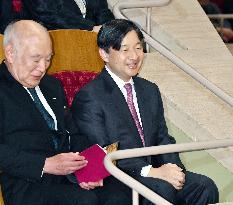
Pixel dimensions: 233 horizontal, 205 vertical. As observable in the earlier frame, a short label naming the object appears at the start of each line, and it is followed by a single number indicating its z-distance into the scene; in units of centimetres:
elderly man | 444
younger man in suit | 490
